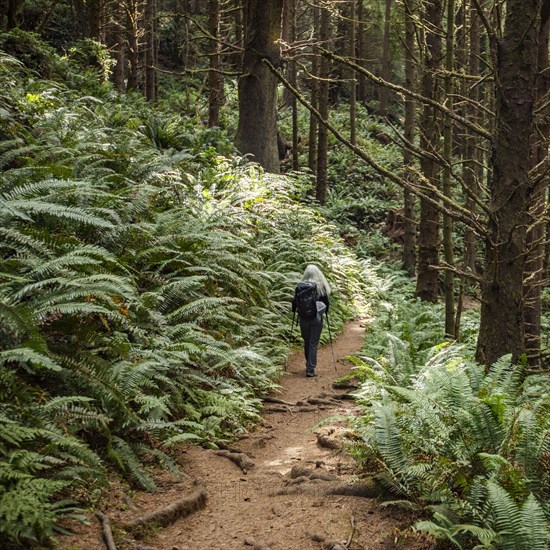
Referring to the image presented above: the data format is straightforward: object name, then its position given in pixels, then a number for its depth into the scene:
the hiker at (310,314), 8.86
